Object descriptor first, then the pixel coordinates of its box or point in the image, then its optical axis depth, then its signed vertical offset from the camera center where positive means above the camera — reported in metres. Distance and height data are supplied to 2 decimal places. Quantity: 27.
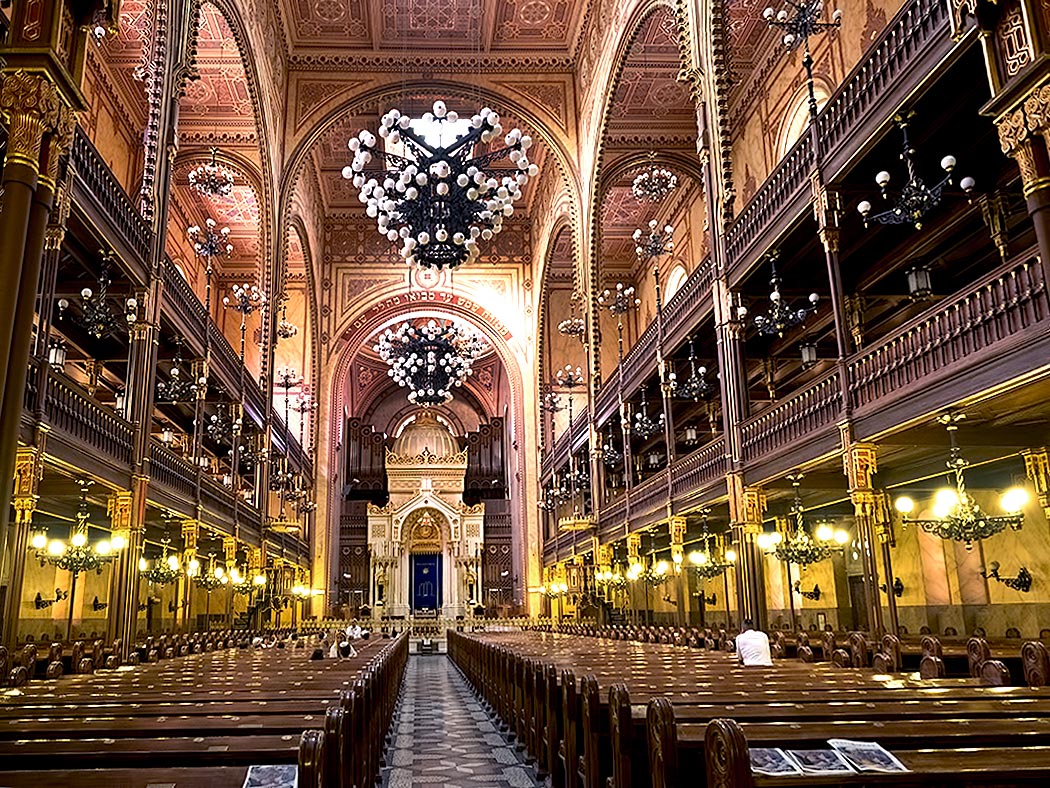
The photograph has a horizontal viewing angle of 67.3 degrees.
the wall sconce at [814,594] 17.89 -0.39
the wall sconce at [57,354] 13.84 +4.28
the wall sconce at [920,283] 12.16 +4.35
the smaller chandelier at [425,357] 25.86 +7.48
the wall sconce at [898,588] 15.41 -0.28
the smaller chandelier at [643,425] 18.08 +3.52
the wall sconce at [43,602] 17.66 +0.03
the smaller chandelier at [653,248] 17.39 +7.30
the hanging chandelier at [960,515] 9.24 +0.64
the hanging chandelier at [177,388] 15.77 +4.24
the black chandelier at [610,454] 23.83 +4.00
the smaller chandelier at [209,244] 17.20 +7.63
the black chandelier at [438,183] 14.25 +7.39
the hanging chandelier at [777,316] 11.89 +3.94
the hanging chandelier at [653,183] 20.31 +10.10
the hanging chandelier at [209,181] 19.98 +10.39
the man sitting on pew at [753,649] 7.52 -0.66
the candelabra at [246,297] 19.33 +7.35
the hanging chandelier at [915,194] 8.73 +4.12
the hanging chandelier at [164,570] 16.45 +0.60
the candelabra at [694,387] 15.72 +3.81
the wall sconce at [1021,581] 12.61 -0.19
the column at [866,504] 10.02 +0.88
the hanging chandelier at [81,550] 12.38 +0.84
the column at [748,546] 13.16 +0.54
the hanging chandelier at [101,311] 11.38 +4.11
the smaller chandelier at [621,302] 19.36 +6.83
